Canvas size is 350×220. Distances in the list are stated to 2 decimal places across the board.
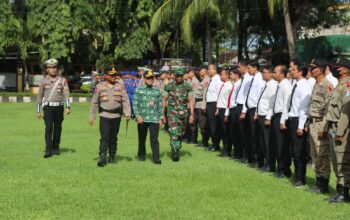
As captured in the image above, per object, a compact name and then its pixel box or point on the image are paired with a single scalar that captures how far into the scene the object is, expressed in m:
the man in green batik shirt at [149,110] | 12.45
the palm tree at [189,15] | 27.47
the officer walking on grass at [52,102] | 13.18
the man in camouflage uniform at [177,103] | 13.02
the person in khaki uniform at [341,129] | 8.30
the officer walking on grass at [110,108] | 12.08
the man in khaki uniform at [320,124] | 9.23
